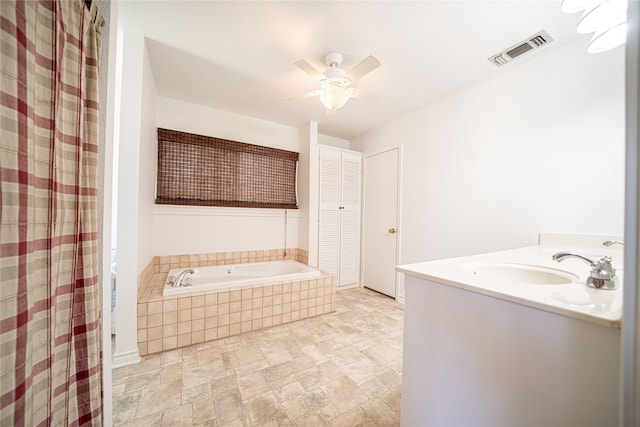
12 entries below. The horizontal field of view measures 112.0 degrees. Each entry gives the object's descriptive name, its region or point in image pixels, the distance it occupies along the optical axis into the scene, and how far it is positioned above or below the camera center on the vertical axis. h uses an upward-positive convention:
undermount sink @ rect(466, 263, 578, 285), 1.03 -0.29
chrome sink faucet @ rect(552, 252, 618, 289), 0.71 -0.20
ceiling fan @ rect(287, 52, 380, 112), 1.72 +1.05
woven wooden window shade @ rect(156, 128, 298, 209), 2.47 +0.53
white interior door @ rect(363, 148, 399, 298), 3.01 -0.10
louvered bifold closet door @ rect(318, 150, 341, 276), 3.22 +0.03
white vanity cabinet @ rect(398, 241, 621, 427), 0.52 -0.41
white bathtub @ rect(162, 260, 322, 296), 1.98 -0.71
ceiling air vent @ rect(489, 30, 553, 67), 1.55 +1.29
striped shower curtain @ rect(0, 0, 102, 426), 0.55 +0.00
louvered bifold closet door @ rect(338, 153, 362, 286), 3.40 -0.08
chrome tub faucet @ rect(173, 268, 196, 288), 2.04 -0.63
